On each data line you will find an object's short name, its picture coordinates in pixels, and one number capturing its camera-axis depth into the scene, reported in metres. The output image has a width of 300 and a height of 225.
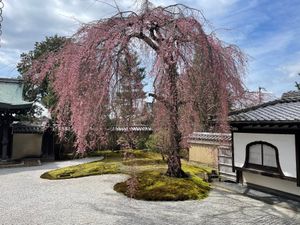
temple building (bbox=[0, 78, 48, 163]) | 17.16
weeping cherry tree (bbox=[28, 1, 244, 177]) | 5.92
